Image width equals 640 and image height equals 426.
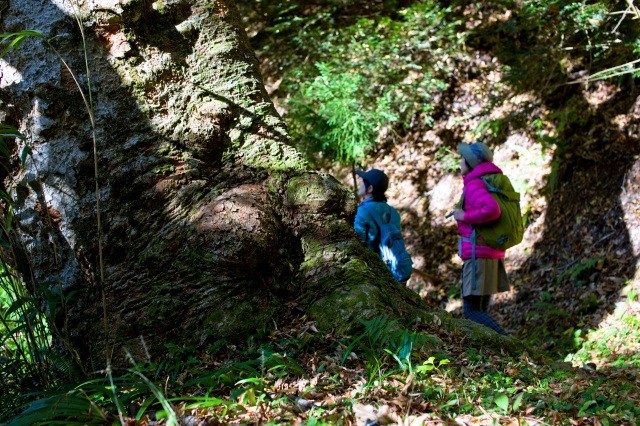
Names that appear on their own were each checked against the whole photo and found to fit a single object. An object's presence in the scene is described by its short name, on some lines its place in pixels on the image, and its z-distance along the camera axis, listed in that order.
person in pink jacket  5.54
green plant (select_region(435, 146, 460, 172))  9.74
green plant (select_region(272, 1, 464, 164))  8.33
